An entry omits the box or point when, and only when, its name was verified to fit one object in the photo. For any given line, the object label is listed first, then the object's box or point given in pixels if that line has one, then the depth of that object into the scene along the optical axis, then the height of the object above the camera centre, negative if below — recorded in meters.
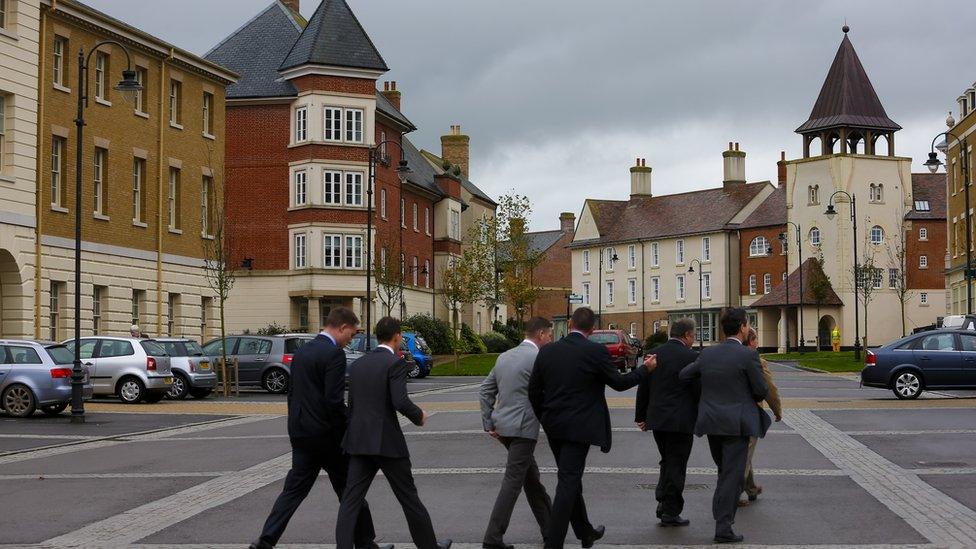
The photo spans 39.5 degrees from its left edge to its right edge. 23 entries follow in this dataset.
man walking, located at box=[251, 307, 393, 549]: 10.03 -0.71
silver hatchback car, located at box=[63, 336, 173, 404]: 30.14 -1.02
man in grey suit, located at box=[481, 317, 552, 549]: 10.40 -0.81
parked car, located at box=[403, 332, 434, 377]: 46.16 -1.06
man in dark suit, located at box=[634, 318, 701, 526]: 11.61 -0.83
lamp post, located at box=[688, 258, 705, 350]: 105.01 +0.34
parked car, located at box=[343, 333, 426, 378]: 37.81 -0.88
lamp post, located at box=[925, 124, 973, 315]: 44.91 +4.92
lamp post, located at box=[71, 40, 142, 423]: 24.88 +0.85
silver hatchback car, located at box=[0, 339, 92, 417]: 25.73 -1.11
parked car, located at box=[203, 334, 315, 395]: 35.59 -0.94
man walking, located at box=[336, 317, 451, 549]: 9.70 -0.86
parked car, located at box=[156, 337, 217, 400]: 32.41 -1.12
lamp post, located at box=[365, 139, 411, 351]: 42.12 +4.56
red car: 45.53 -0.87
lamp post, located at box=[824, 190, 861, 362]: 60.69 -1.18
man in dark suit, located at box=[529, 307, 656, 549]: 10.29 -0.68
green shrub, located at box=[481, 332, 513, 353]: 78.06 -1.29
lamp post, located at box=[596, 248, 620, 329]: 117.69 +3.47
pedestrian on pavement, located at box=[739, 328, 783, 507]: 12.57 -0.87
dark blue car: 29.92 -0.96
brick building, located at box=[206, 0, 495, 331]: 60.28 +6.53
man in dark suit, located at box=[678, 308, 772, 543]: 11.06 -0.67
